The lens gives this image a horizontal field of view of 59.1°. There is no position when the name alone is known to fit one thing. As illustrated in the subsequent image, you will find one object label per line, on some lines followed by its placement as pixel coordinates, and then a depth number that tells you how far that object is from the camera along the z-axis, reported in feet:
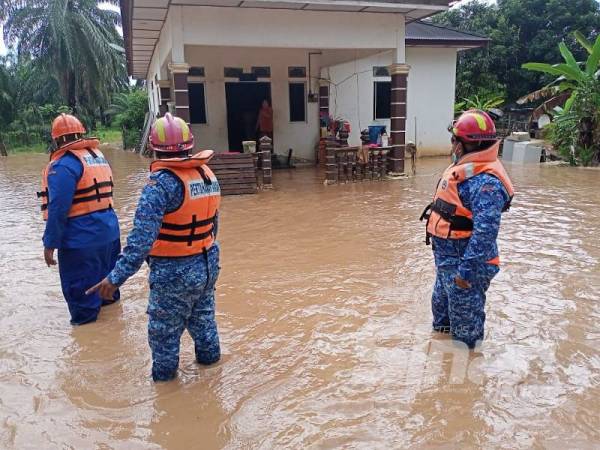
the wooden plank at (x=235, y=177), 34.55
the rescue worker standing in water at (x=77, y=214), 13.88
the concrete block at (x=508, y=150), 51.67
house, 32.37
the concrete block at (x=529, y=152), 48.96
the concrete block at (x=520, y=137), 52.05
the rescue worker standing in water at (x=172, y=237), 10.02
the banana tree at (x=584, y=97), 42.37
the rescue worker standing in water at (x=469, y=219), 10.86
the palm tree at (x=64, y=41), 93.71
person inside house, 46.26
